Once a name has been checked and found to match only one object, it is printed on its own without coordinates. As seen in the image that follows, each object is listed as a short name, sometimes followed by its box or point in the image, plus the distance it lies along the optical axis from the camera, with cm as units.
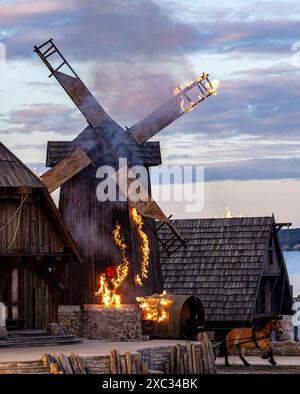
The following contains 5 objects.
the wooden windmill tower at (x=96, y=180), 4997
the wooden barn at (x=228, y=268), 5350
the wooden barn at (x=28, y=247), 4425
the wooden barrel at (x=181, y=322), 4881
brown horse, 4719
